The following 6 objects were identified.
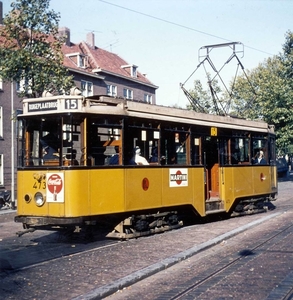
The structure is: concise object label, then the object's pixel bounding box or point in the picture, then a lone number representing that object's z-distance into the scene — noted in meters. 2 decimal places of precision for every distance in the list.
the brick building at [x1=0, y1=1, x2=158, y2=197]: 28.89
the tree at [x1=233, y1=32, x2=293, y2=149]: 35.44
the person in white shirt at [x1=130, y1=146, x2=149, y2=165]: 10.82
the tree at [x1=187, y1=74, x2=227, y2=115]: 41.91
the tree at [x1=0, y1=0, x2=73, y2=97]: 17.62
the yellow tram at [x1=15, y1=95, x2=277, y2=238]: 9.80
